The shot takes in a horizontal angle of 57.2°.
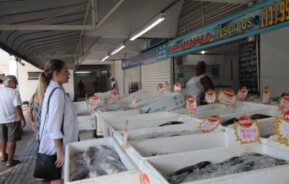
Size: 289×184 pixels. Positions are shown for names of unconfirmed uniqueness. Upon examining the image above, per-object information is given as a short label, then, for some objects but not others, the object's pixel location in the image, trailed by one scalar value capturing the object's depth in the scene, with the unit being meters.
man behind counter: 5.00
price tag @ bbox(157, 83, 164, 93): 5.68
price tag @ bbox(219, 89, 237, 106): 3.44
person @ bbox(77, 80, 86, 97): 23.45
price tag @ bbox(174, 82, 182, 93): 5.25
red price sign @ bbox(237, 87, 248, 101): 4.01
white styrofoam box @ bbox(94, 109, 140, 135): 3.91
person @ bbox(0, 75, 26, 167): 5.48
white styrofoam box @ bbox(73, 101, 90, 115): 6.42
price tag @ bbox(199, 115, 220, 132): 2.34
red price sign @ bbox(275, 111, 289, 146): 1.69
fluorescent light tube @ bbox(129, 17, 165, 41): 5.84
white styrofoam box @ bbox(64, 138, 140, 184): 1.56
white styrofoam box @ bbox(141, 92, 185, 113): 4.27
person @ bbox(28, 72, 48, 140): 2.81
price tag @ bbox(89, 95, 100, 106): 4.59
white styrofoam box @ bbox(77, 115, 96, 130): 4.20
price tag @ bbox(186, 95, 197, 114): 3.09
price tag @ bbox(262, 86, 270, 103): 3.63
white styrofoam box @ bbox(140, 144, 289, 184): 1.31
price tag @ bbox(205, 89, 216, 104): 3.68
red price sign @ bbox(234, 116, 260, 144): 1.86
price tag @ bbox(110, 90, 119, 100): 5.62
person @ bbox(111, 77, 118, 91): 16.39
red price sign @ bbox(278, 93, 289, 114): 2.44
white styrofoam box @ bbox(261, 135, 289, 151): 1.76
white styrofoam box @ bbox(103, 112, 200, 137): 3.13
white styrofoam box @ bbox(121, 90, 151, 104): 6.02
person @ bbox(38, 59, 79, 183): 2.52
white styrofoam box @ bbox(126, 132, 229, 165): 2.12
